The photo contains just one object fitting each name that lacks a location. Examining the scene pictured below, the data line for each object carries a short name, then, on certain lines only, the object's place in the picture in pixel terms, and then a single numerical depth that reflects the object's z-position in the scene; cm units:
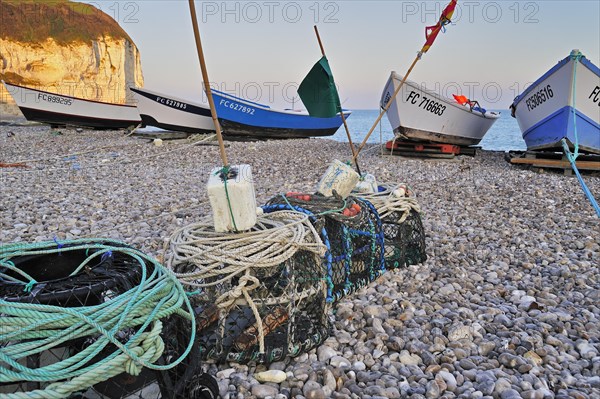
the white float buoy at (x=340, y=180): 338
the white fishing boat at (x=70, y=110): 1867
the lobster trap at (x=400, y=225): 371
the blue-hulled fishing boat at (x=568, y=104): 921
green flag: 445
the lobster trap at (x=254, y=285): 228
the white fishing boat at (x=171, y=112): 1633
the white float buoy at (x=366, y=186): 398
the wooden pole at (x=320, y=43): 464
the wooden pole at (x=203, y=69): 228
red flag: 486
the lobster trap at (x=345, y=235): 299
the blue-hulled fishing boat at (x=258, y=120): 1625
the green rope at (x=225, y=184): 235
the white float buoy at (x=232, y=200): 235
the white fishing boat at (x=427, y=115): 1172
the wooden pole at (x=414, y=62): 487
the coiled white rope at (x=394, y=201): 363
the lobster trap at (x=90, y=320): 139
